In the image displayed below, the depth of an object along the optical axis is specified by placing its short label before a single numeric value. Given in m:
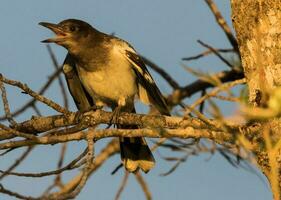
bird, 13.34
